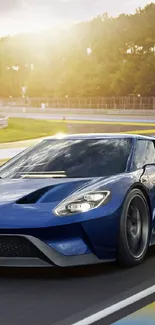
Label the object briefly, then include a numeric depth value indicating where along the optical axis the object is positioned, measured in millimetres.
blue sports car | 6160
